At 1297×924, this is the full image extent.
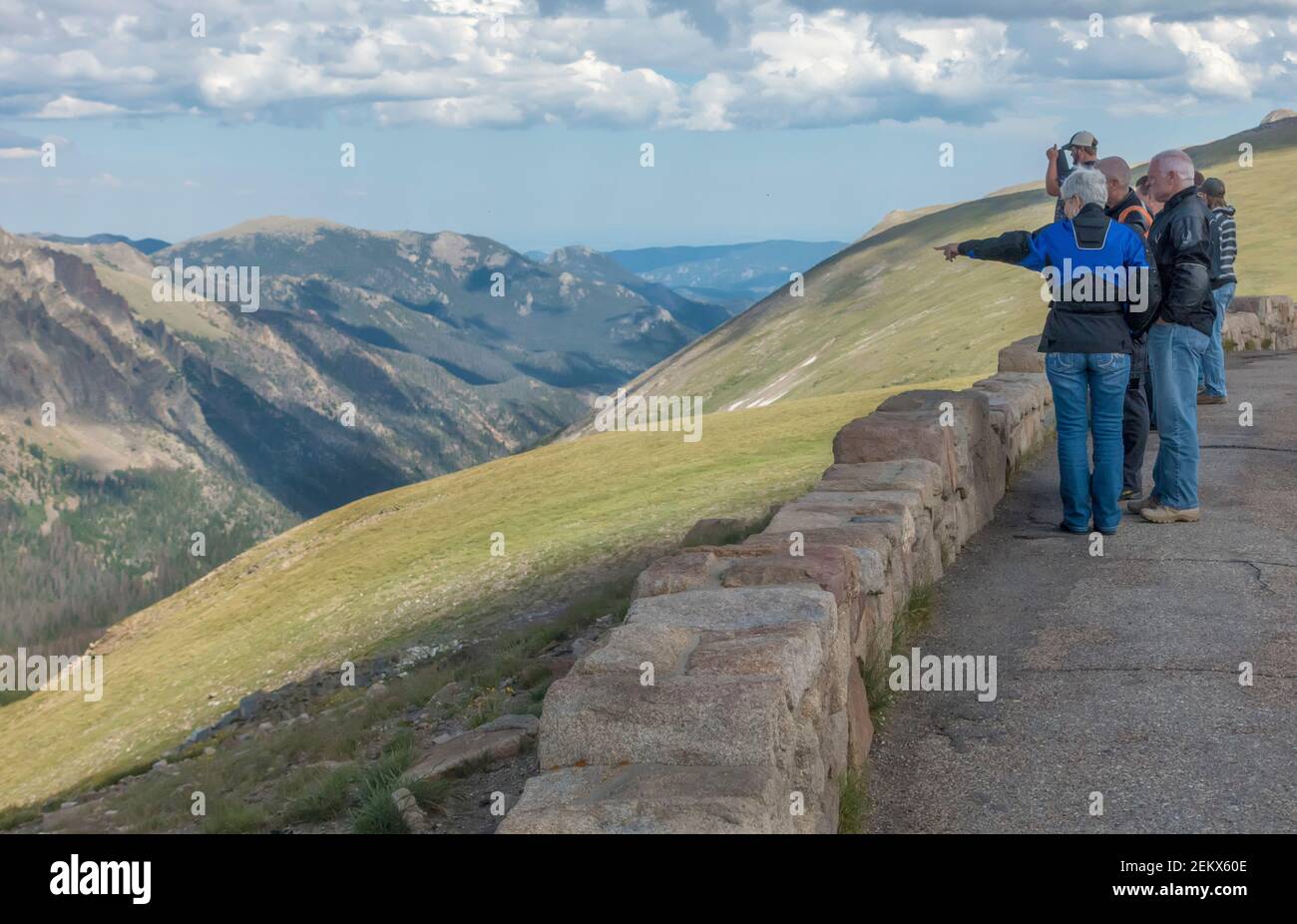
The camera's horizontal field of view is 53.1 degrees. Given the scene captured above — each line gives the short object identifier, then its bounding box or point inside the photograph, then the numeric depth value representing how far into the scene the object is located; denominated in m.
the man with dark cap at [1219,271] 17.31
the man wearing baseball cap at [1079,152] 13.56
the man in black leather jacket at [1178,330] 12.06
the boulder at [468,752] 9.48
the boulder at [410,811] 8.18
